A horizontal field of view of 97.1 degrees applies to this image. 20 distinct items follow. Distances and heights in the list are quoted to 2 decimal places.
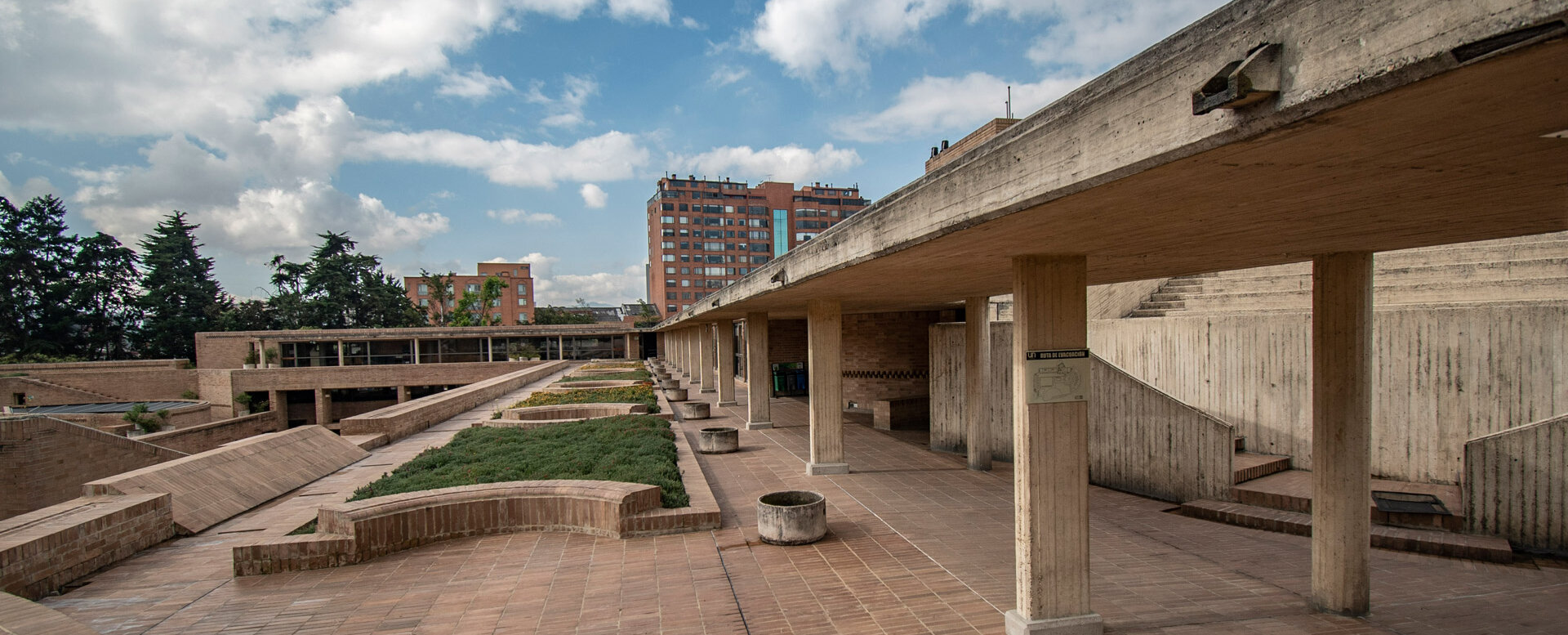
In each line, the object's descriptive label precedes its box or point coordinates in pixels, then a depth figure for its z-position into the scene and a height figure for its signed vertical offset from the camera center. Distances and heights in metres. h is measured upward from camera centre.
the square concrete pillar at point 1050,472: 4.96 -1.30
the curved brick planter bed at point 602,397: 17.73 -2.50
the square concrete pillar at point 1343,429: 5.48 -1.16
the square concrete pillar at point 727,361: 20.47 -1.85
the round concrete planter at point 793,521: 7.36 -2.39
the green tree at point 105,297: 53.41 +1.50
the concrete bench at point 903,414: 16.97 -2.96
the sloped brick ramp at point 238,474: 8.59 -2.39
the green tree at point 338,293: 63.72 +1.68
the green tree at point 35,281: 49.84 +2.77
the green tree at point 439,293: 70.19 +1.53
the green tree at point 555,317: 81.39 -1.49
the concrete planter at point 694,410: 17.73 -2.82
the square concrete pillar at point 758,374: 16.06 -1.78
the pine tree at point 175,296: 56.09 +1.54
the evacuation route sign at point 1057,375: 4.96 -0.61
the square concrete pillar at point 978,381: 11.80 -1.52
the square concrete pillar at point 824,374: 10.91 -1.22
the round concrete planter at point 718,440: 12.96 -2.64
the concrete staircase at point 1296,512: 7.48 -2.83
